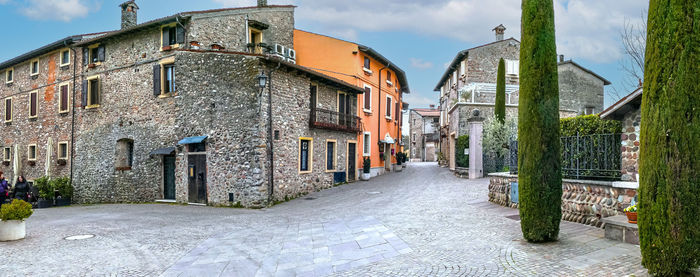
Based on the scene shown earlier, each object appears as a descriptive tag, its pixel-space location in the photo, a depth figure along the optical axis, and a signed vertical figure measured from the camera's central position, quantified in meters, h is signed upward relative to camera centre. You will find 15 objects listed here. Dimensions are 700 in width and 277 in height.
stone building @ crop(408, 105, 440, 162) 52.91 +1.99
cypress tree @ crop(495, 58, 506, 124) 21.94 +2.95
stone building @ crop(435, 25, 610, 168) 27.67 +5.06
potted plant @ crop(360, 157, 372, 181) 21.31 -1.25
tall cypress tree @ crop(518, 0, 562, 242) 6.88 +0.27
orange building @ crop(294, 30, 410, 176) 21.50 +4.15
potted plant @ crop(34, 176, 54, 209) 19.45 -2.31
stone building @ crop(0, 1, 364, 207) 14.09 +1.42
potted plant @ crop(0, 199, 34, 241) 8.07 -1.51
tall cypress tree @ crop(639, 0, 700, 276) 4.61 +0.01
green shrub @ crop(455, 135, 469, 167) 21.94 -0.29
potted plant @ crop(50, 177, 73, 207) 19.92 -2.22
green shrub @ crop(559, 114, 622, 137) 8.72 +0.49
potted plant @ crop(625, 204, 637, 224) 6.51 -1.15
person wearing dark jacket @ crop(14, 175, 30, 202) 15.38 -1.66
